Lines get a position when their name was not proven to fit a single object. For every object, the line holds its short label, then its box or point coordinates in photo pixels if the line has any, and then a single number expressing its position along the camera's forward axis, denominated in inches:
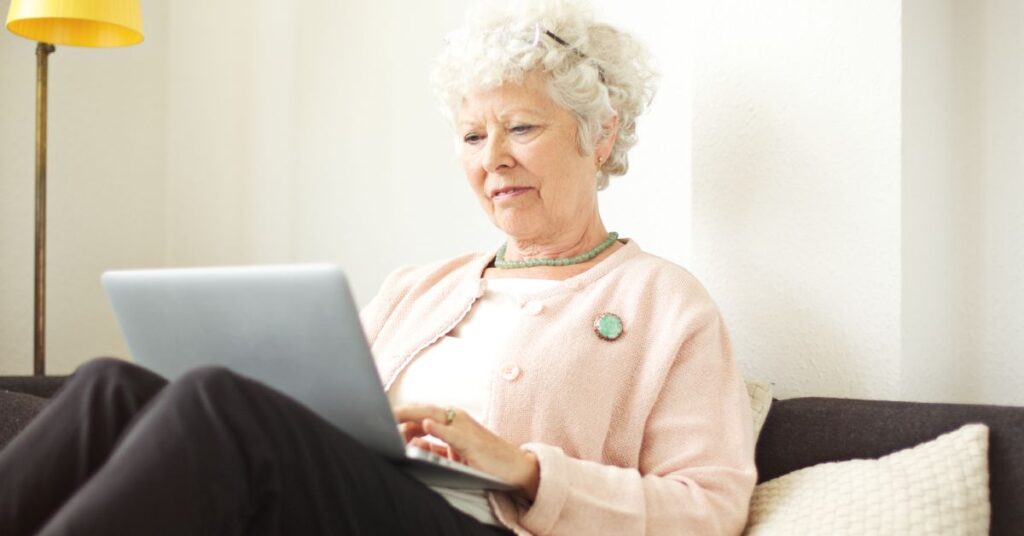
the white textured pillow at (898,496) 45.1
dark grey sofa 47.6
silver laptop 37.0
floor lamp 82.9
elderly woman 34.3
